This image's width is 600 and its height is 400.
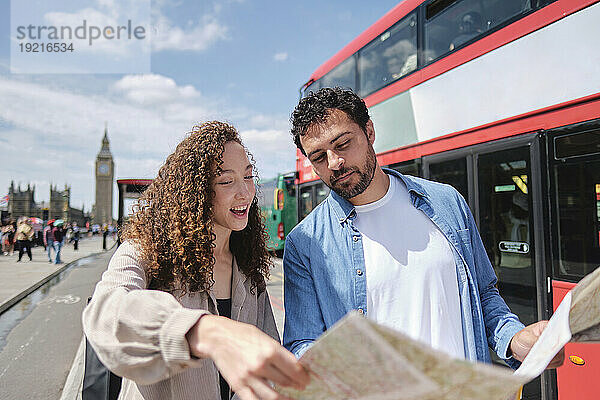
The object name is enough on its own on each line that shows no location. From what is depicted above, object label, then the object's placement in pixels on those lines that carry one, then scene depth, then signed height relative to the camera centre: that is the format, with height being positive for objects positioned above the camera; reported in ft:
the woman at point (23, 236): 59.51 -2.99
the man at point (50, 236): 64.17 -3.24
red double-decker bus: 10.21 +2.16
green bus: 48.85 +0.49
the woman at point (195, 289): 2.57 -0.69
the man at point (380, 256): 5.24 -0.61
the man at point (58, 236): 56.83 -2.90
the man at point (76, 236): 84.38 -4.44
